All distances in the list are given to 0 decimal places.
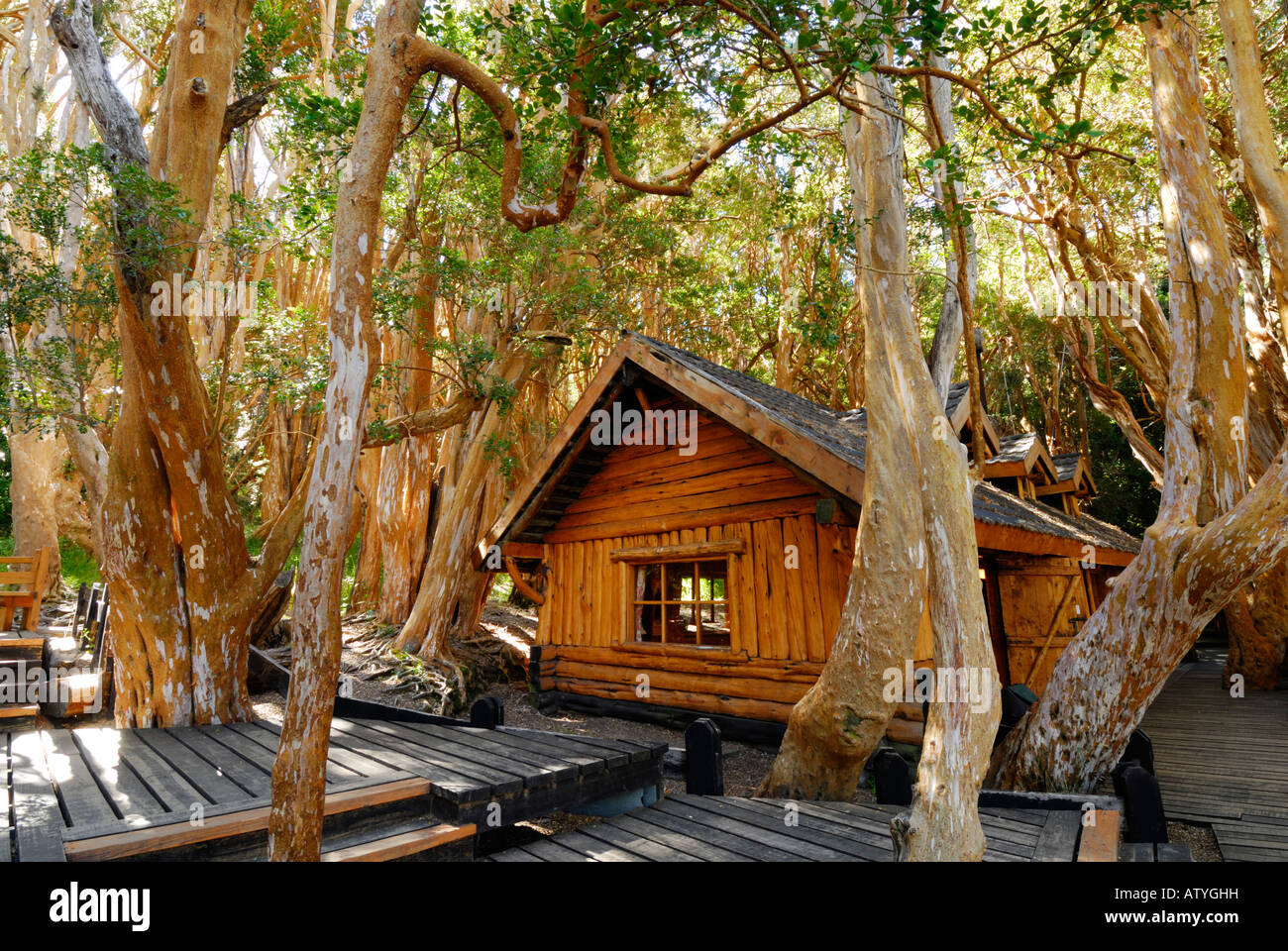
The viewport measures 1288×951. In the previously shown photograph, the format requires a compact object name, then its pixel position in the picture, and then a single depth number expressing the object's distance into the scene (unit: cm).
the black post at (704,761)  478
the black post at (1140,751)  536
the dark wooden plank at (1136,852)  367
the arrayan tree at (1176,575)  530
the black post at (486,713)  609
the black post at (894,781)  437
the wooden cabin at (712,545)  726
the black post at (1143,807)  391
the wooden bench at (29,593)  877
